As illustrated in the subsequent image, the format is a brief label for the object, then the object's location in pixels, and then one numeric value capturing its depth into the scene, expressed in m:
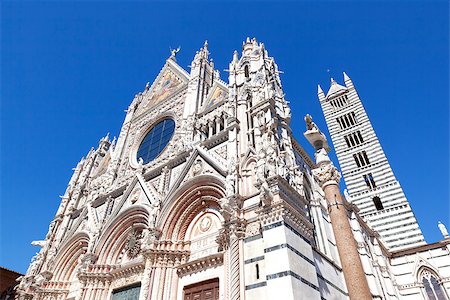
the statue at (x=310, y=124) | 11.38
